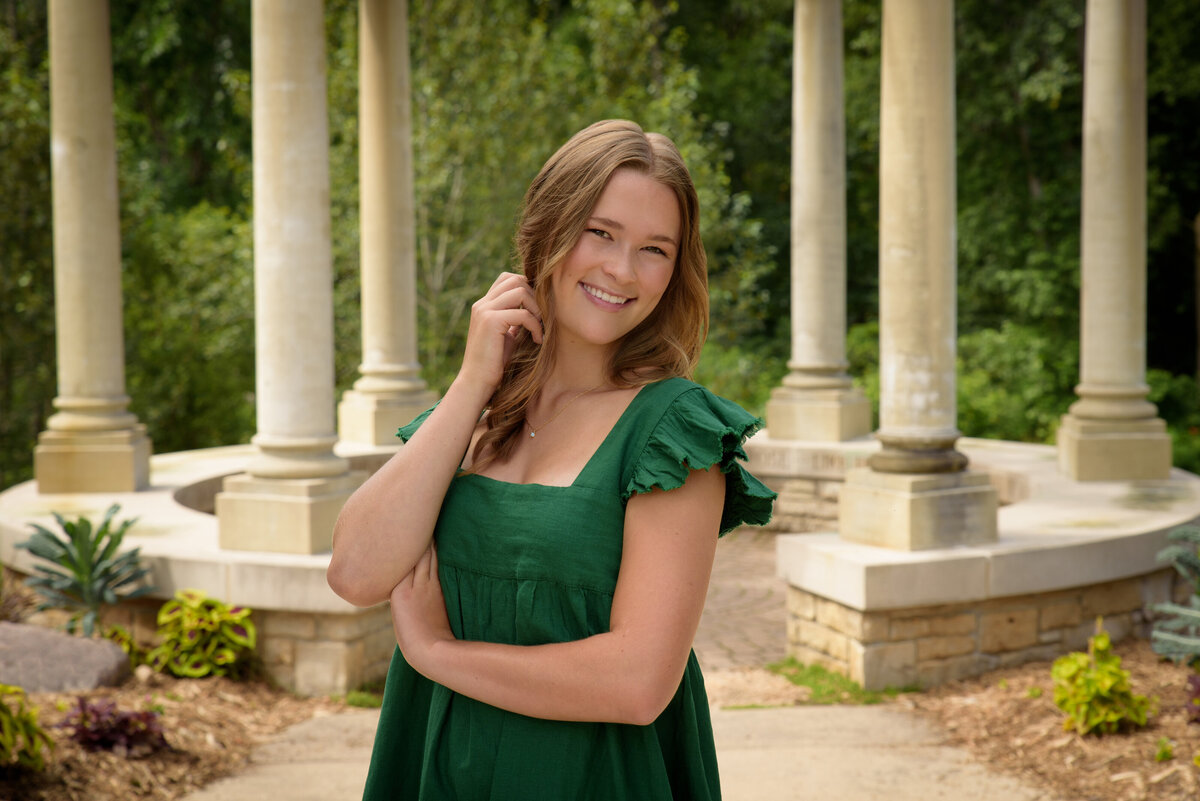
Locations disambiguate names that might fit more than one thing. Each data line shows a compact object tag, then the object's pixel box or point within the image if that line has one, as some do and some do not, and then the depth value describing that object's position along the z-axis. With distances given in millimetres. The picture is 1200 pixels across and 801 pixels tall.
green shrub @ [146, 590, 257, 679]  8672
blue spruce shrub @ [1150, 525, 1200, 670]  7879
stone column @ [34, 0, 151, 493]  12375
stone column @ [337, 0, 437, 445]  14680
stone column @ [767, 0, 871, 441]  15352
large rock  8000
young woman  2473
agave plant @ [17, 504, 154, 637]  9062
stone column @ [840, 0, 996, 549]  9414
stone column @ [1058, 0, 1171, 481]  12828
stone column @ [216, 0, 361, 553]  9328
